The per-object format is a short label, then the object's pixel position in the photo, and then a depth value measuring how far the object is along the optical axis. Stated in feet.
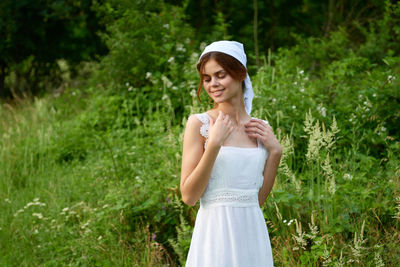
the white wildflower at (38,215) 14.17
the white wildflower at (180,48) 22.78
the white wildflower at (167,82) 18.68
